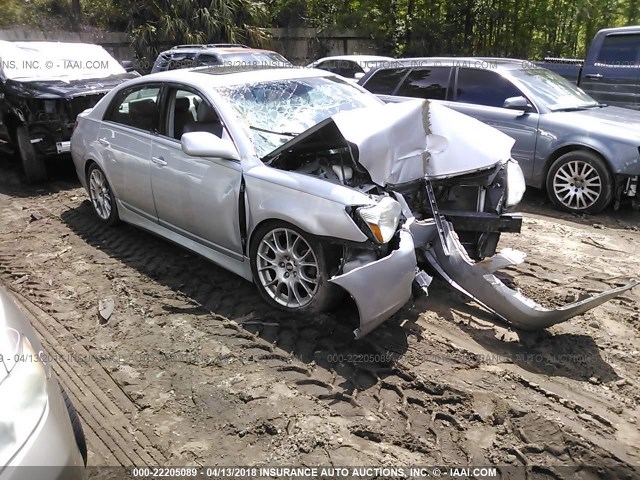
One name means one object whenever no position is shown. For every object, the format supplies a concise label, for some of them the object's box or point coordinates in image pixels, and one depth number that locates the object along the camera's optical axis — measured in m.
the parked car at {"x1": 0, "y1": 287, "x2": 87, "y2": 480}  1.79
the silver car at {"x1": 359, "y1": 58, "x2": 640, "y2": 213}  6.08
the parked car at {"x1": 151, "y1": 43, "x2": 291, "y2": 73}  11.05
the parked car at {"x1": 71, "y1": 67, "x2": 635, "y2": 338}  3.44
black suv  7.28
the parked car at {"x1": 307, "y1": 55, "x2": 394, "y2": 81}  12.76
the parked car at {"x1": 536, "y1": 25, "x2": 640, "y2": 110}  8.37
